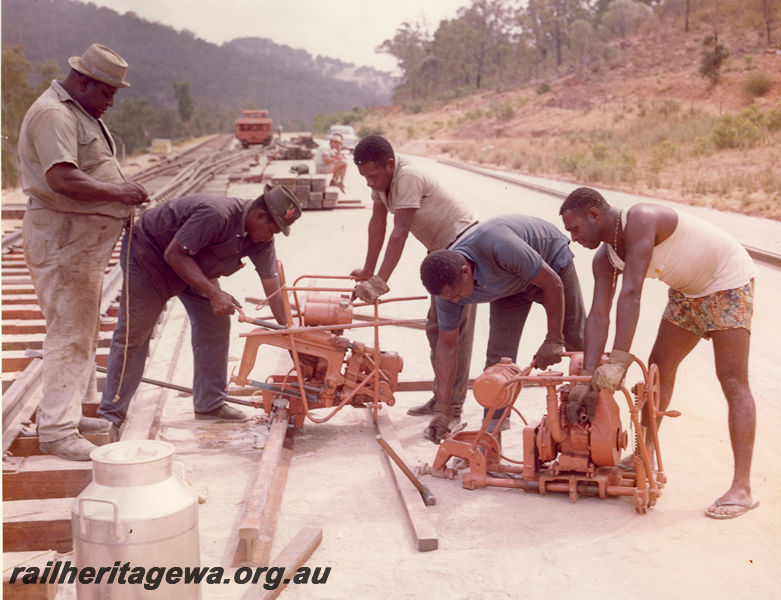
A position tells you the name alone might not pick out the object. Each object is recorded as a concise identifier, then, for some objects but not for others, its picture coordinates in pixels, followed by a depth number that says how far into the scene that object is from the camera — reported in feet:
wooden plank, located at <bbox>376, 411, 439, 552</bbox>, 13.33
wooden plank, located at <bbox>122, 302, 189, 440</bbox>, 17.94
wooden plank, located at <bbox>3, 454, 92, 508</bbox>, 14.25
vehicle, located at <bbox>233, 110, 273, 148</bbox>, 155.33
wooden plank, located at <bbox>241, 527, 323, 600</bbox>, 11.49
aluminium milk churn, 9.83
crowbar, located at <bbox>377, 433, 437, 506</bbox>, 14.99
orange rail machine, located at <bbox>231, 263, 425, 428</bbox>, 17.97
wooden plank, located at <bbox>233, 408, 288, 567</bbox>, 12.69
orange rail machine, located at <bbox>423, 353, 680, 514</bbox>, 14.35
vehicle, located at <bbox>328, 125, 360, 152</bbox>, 143.07
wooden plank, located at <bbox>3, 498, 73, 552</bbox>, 12.79
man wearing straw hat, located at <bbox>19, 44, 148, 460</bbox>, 14.53
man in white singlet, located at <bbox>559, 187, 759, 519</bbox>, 14.01
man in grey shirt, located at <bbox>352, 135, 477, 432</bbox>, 18.54
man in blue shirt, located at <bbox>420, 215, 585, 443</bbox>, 15.72
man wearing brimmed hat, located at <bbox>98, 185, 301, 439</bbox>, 16.98
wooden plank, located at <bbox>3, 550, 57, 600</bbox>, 10.55
